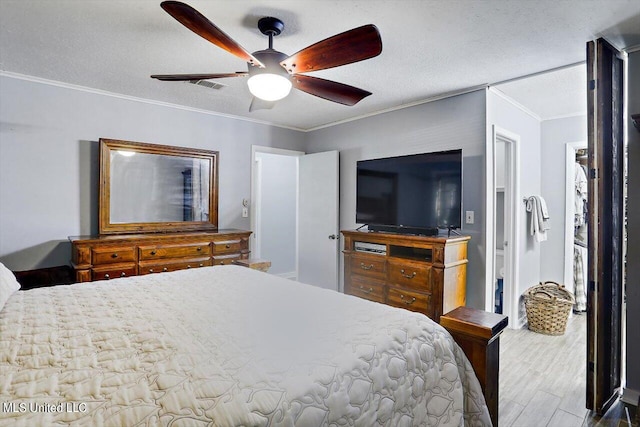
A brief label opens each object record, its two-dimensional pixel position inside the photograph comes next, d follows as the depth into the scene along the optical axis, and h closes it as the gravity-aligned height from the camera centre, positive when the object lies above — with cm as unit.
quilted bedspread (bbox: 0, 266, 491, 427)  78 -43
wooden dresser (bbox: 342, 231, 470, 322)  283 -51
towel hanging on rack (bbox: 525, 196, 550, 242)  363 -2
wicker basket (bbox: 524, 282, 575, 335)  336 -95
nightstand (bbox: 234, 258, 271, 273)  312 -47
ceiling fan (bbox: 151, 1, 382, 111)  152 +83
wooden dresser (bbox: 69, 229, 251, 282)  280 -36
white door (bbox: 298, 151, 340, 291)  429 -7
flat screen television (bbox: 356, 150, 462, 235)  299 +21
